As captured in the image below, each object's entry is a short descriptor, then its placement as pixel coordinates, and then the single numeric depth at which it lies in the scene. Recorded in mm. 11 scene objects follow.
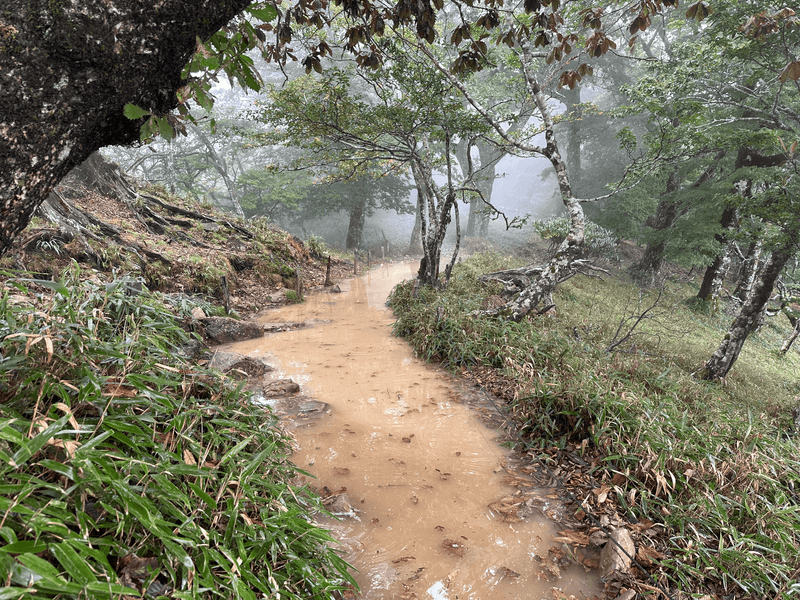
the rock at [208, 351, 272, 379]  4559
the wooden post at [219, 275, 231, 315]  7633
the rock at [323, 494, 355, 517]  2711
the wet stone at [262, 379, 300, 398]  4422
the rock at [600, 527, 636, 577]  2299
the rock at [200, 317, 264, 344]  6184
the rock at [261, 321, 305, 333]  7166
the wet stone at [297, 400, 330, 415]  4095
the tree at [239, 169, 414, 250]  18750
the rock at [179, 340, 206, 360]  4158
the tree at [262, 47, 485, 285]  7562
